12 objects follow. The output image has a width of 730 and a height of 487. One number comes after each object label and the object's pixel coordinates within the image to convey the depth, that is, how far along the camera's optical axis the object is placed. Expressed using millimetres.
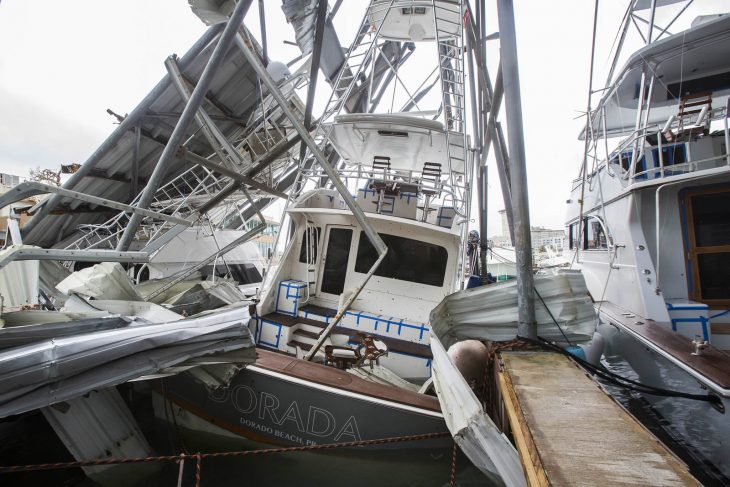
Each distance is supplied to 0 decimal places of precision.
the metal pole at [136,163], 6840
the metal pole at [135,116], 5211
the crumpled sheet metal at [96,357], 2158
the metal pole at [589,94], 4621
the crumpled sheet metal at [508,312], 2943
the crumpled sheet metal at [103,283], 4273
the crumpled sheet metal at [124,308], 3767
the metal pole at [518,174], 2779
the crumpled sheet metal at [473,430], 1912
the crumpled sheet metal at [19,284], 4098
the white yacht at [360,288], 3621
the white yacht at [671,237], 3639
